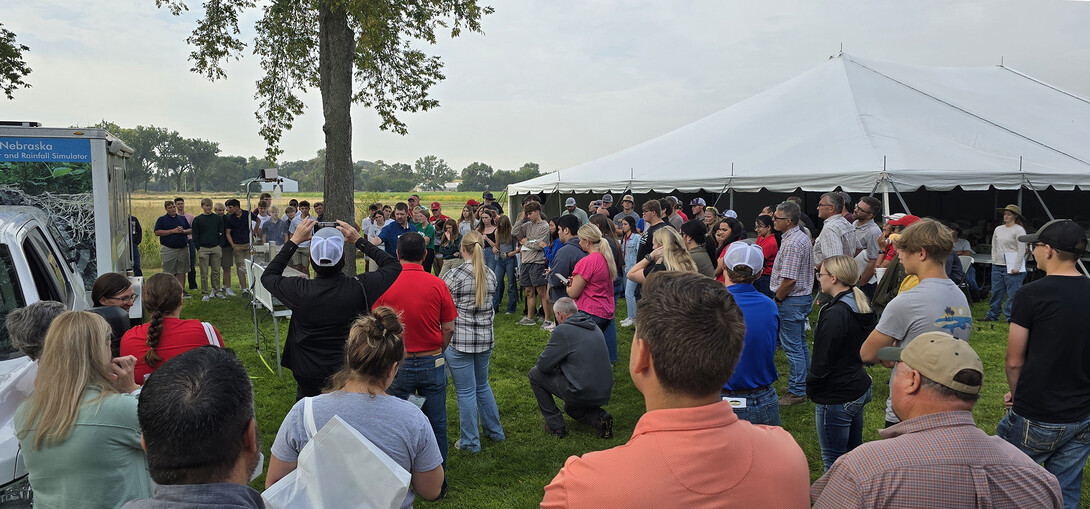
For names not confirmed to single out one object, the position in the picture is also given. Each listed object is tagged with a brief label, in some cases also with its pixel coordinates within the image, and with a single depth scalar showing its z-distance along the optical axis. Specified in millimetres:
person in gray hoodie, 5508
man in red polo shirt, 4402
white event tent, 11516
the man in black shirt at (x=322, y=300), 3773
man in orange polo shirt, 1394
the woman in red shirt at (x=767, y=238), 7375
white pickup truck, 2615
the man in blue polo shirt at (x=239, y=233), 12711
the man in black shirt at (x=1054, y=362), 3141
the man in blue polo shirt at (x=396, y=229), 10656
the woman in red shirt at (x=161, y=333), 3361
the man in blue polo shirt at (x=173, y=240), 12016
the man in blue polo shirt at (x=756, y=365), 3656
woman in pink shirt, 6508
